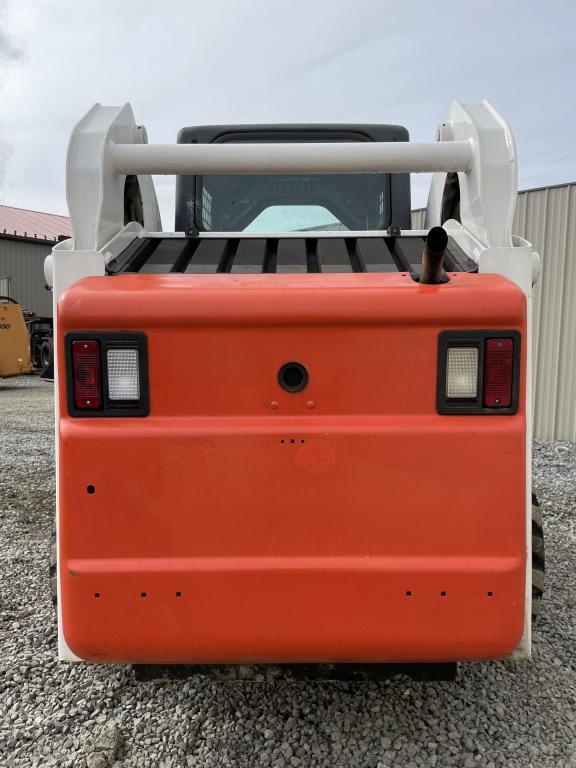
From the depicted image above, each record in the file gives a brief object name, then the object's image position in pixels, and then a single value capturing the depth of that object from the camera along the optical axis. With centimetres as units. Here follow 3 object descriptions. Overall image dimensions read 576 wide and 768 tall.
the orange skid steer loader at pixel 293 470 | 151
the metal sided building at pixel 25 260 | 2575
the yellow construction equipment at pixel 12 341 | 1552
